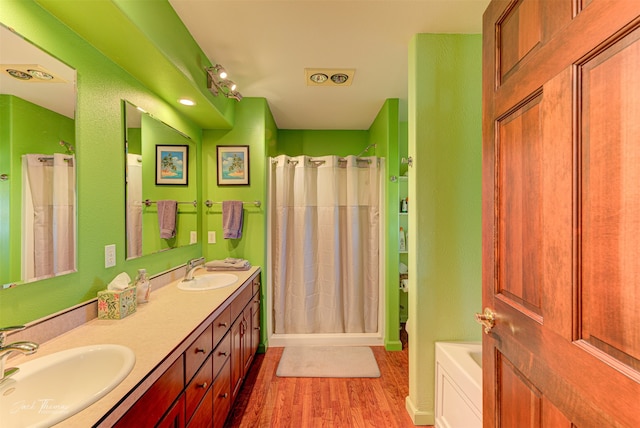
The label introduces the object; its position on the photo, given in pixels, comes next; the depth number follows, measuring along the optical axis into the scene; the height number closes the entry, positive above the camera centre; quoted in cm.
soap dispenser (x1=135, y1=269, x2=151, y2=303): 143 -42
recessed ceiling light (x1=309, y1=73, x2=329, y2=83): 206 +112
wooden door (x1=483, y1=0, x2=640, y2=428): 50 -1
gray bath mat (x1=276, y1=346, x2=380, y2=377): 213 -135
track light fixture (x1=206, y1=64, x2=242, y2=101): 180 +97
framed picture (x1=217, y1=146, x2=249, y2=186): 246 +48
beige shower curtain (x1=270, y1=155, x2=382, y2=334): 264 -32
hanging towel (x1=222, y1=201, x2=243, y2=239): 237 -5
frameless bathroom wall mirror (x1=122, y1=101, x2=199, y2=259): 154 +21
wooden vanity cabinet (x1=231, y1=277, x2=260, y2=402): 168 -94
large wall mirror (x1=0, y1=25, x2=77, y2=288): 91 +20
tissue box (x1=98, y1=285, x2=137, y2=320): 122 -44
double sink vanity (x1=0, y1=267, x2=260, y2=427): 71 -53
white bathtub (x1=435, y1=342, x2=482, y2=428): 125 -93
